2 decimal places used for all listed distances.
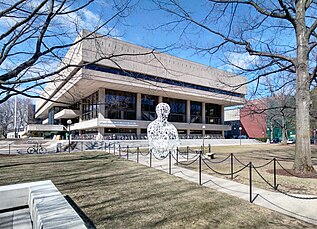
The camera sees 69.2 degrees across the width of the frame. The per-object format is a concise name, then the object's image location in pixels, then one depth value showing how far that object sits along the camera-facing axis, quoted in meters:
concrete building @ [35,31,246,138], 38.66
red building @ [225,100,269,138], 74.07
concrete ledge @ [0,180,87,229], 3.50
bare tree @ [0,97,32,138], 70.69
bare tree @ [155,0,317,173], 10.96
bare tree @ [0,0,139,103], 4.46
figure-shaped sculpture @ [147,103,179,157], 18.34
